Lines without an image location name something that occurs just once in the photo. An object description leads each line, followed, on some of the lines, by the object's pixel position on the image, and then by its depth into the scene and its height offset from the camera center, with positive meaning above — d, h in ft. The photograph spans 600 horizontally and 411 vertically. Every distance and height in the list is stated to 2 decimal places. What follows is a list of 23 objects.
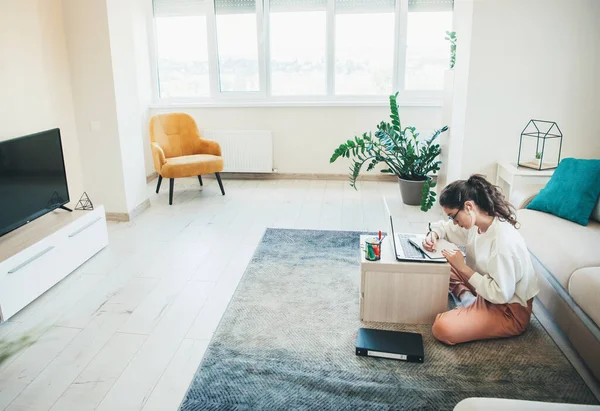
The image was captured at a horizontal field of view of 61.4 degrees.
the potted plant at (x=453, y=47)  14.37 +0.83
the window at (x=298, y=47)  18.47 +1.10
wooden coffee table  8.57 -3.58
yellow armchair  16.34 -2.38
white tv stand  9.28 -3.44
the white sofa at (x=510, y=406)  5.03 -3.22
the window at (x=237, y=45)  18.71 +1.21
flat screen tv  10.05 -2.06
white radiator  18.95 -2.55
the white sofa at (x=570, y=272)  7.48 -3.12
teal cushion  9.90 -2.26
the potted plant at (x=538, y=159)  12.00 -1.95
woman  7.79 -2.94
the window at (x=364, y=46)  18.11 +1.11
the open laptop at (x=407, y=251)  8.57 -2.98
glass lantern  12.57 -1.64
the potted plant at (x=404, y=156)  15.38 -2.35
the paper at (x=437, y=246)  8.75 -2.97
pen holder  8.70 -2.91
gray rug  7.06 -4.30
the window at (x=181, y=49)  18.98 +1.10
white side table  11.80 -2.28
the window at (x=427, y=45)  17.81 +1.13
